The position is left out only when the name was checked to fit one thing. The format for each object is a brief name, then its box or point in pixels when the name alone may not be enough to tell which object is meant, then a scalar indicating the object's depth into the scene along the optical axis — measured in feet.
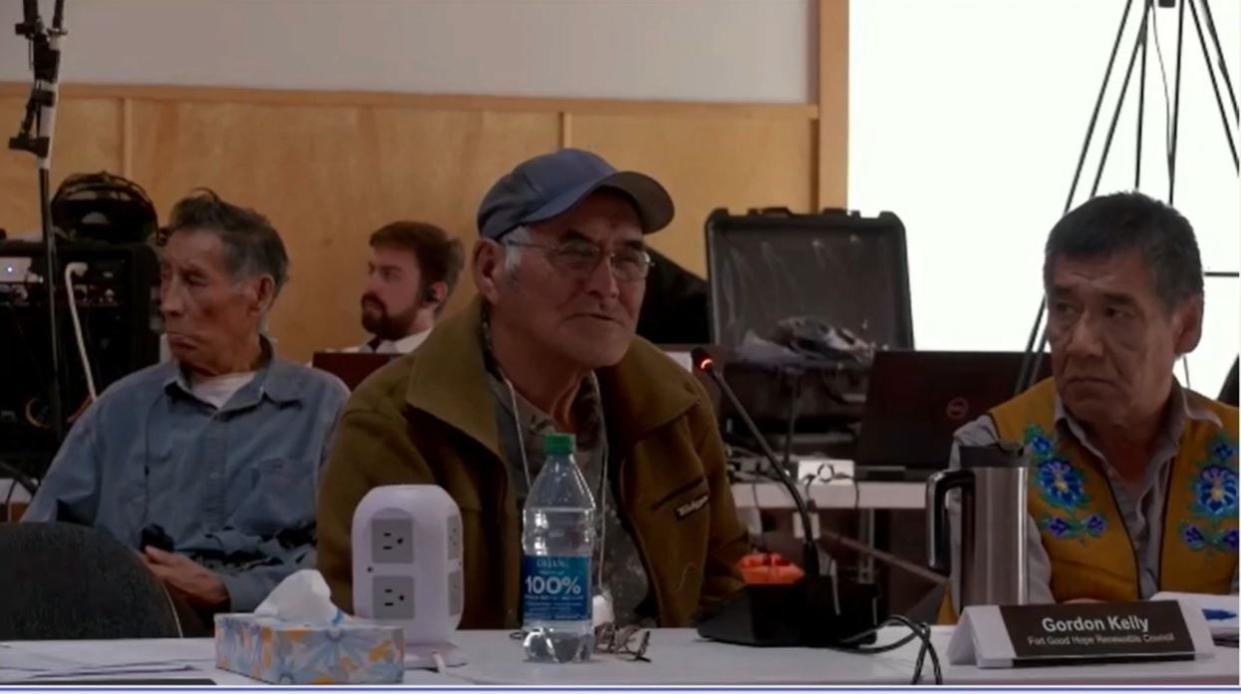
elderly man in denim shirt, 20.14
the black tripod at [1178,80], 26.14
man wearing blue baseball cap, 14.99
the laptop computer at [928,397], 24.32
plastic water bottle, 11.71
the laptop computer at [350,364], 24.41
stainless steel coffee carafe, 13.41
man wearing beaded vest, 15.42
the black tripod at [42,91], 25.97
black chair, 12.94
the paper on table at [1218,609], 12.91
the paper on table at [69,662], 10.88
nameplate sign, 11.59
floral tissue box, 10.44
